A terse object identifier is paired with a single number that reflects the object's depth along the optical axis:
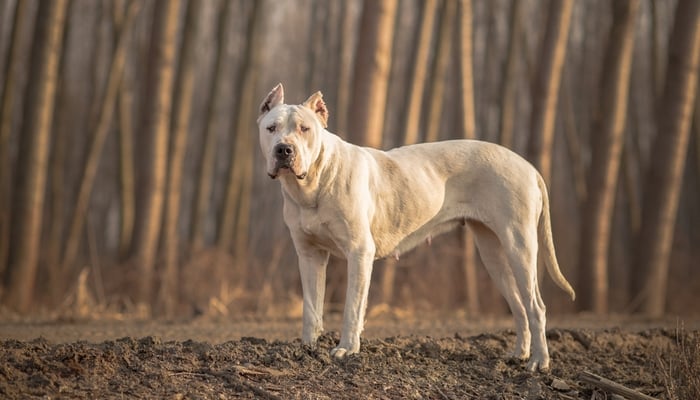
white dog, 6.12
